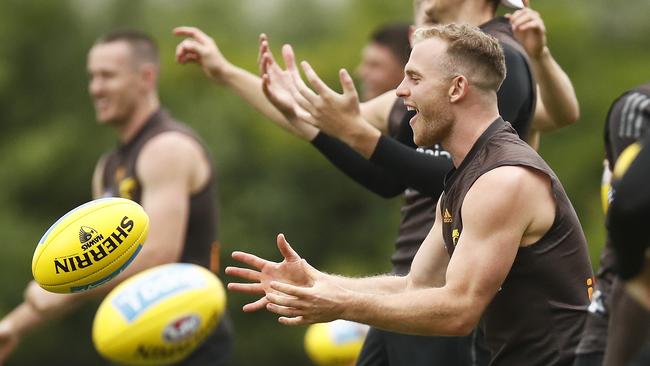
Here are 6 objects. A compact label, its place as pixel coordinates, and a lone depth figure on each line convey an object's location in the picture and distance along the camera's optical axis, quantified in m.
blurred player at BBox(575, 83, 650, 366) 8.98
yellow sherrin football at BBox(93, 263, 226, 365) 14.77
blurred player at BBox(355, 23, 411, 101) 20.59
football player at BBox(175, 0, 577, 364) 12.02
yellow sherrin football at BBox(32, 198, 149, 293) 12.01
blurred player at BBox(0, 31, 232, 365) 16.16
